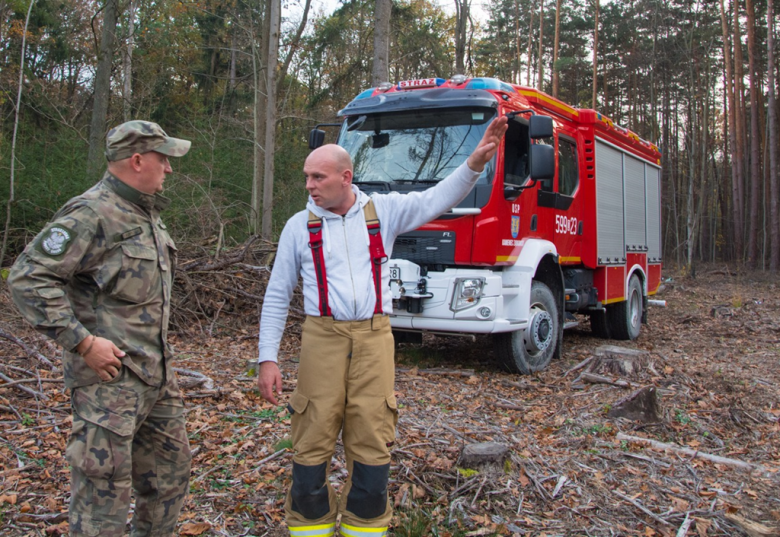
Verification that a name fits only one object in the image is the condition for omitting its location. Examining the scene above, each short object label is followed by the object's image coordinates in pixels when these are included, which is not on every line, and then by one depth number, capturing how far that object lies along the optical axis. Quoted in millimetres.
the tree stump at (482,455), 4023
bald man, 2875
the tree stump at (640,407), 5375
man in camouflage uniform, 2367
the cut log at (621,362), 7051
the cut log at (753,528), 3406
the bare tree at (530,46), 30156
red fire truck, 6508
